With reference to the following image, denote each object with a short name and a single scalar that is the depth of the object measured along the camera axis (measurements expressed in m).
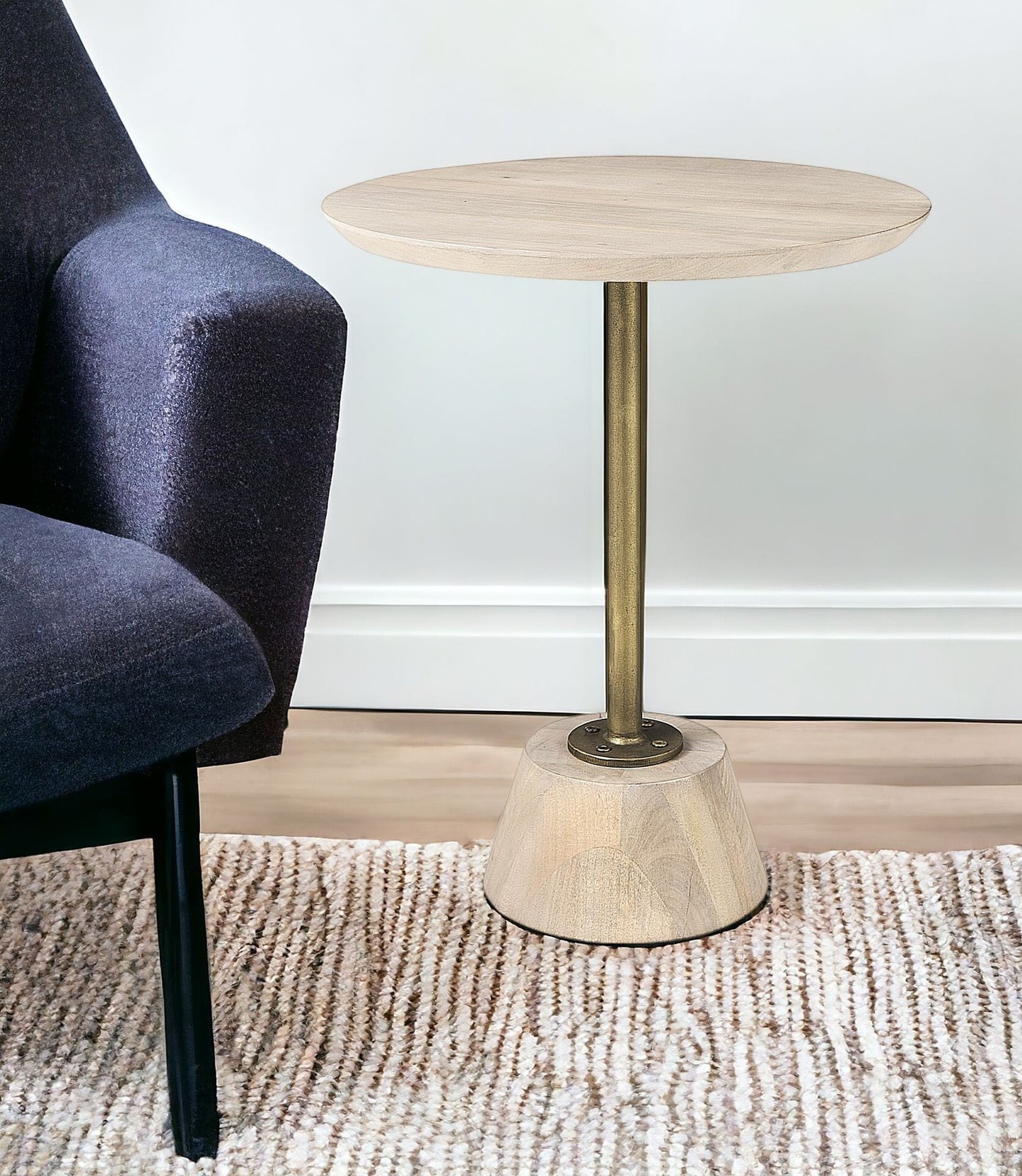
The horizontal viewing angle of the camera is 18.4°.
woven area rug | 2.32
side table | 2.38
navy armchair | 2.18
